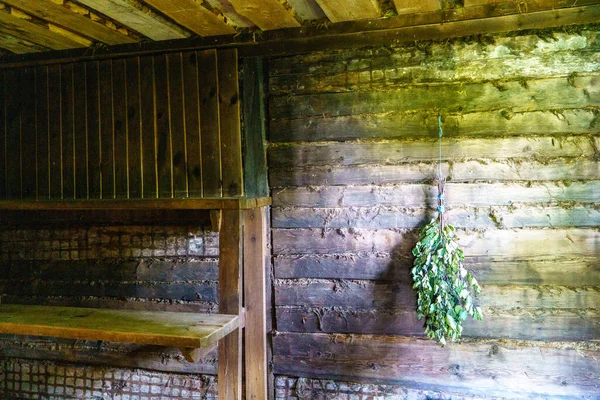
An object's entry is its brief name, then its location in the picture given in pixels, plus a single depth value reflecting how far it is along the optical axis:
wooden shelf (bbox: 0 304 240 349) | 2.32
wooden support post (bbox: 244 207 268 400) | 2.83
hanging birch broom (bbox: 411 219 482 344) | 2.55
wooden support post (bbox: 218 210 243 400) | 2.63
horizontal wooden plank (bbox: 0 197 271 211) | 2.61
